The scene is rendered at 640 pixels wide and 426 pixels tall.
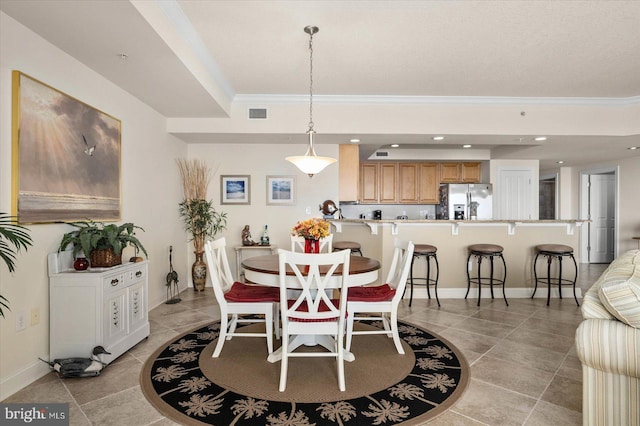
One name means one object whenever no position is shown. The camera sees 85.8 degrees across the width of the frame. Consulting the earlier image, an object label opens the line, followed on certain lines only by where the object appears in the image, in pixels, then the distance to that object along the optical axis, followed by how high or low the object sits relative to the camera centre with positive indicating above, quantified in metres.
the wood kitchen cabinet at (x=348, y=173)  5.52 +0.60
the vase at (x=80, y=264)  2.65 -0.43
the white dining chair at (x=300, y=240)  3.67 -0.32
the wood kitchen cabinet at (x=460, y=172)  7.27 +0.83
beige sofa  1.58 -0.66
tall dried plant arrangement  4.98 +0.04
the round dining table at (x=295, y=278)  2.57 -0.51
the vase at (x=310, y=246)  2.95 -0.31
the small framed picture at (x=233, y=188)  5.39 +0.34
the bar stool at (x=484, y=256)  4.37 -0.62
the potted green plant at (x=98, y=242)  2.65 -0.26
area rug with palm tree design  1.99 -1.18
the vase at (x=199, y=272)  4.92 -0.90
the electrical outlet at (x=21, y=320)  2.33 -0.77
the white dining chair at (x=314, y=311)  2.24 -0.68
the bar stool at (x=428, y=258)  4.31 -0.63
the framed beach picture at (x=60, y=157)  2.34 +0.41
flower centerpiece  2.82 -0.16
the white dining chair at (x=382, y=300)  2.76 -0.72
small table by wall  5.05 -0.62
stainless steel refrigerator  6.89 +0.23
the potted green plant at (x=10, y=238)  1.74 -0.16
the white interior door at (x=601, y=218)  7.71 -0.13
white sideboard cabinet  2.55 -0.76
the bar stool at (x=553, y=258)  4.40 -0.65
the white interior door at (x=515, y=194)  7.03 +0.36
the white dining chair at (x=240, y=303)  2.72 -0.75
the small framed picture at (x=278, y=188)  5.41 +0.35
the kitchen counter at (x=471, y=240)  4.73 -0.40
